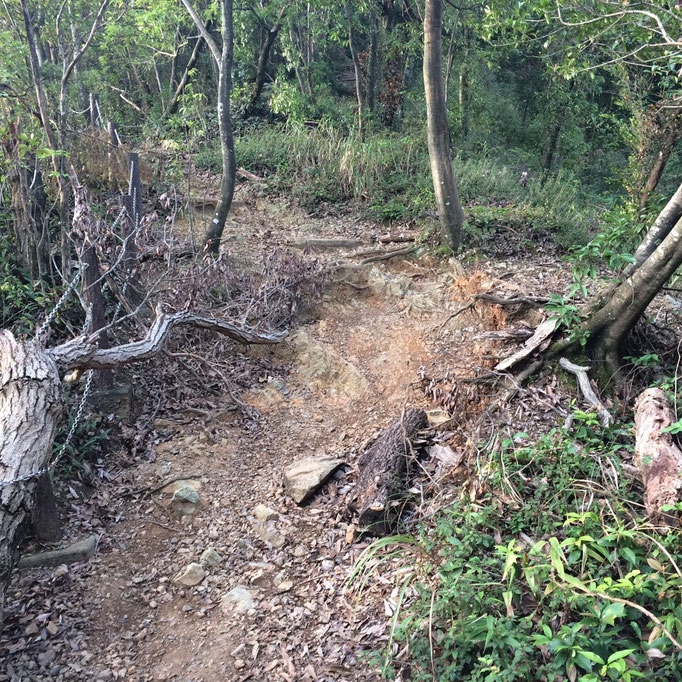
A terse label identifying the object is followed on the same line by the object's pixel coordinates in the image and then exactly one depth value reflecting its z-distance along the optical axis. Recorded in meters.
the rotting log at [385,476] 3.57
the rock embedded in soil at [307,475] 4.07
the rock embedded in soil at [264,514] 3.97
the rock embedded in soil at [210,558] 3.64
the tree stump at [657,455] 2.74
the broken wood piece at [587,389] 3.62
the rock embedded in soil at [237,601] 3.27
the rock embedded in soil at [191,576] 3.50
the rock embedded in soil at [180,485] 4.26
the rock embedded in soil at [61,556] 3.53
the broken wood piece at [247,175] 9.50
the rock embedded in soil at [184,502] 4.08
